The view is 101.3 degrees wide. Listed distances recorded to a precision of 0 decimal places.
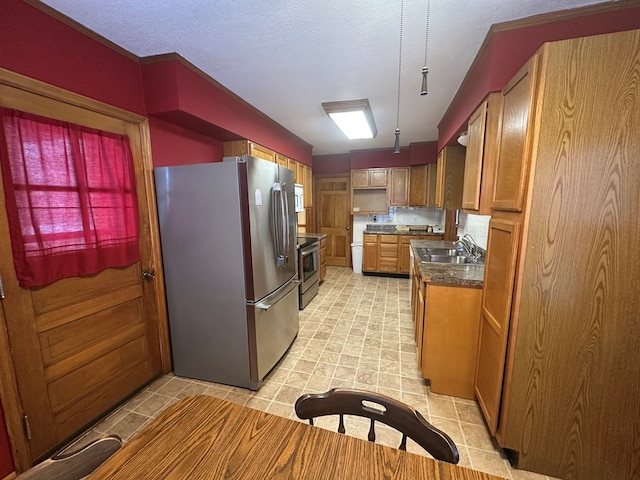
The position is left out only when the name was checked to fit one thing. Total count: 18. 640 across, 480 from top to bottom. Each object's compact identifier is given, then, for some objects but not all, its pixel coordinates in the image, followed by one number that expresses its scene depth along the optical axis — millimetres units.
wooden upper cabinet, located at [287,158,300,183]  4082
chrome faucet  2677
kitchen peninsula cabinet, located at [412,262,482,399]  1921
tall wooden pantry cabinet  1143
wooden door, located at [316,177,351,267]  5898
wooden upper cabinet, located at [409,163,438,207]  4977
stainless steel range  3584
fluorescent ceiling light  2683
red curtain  1372
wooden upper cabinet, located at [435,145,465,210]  3400
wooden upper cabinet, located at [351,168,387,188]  5297
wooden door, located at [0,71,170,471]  1404
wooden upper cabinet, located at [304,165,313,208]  4859
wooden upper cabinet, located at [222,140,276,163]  2947
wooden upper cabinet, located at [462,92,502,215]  1723
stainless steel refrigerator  1948
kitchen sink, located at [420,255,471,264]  2760
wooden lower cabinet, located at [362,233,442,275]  5023
